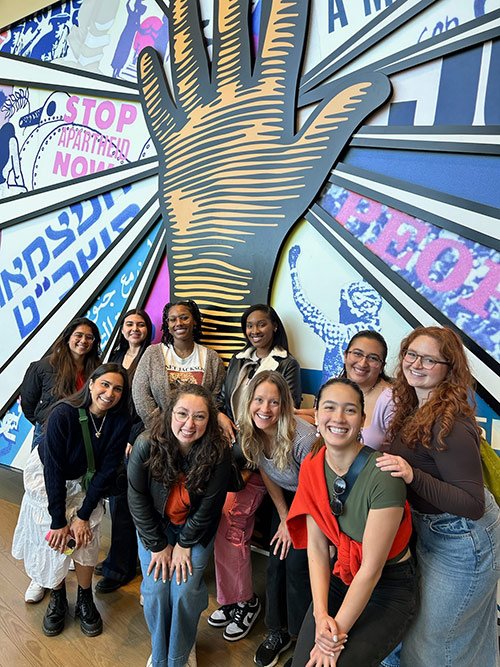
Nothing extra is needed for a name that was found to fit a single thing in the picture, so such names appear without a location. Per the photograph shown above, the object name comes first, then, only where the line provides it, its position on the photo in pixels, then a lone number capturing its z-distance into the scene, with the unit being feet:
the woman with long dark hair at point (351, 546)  4.32
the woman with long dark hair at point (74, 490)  6.61
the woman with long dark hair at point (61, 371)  8.79
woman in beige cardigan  8.18
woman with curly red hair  4.31
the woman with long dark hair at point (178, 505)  5.80
